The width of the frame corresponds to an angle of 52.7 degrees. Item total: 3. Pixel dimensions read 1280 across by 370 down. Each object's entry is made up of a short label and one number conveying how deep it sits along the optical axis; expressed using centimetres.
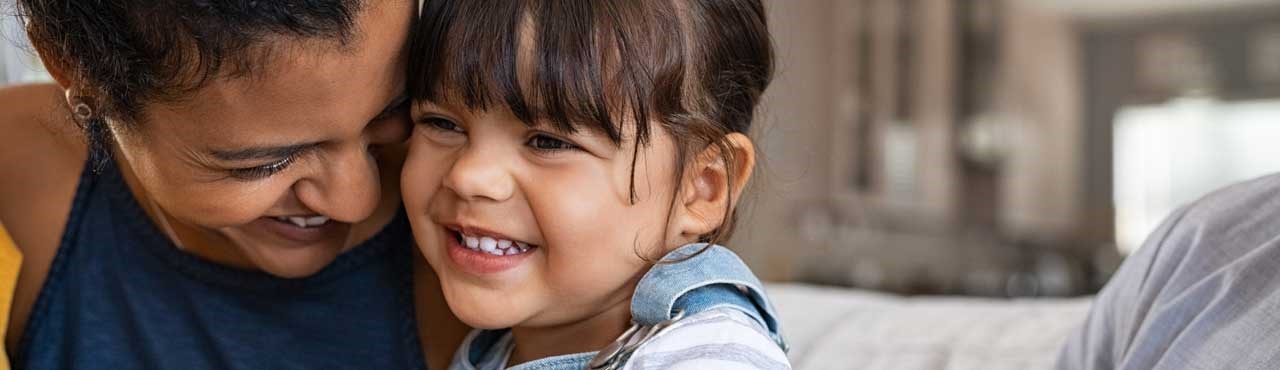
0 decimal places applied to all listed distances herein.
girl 94
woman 91
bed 143
